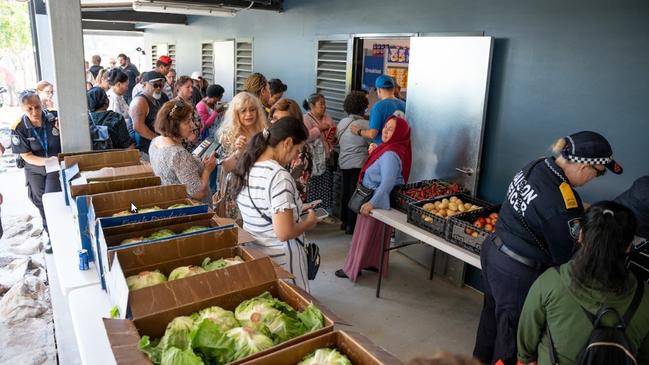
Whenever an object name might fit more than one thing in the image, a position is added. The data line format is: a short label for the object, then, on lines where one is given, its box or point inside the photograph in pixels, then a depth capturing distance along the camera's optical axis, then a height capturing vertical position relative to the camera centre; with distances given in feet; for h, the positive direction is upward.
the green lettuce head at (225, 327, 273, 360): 4.52 -2.65
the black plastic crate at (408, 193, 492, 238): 11.30 -3.46
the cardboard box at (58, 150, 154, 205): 9.58 -2.19
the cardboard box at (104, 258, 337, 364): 4.49 -2.59
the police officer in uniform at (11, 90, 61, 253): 12.85 -2.13
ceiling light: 20.47 +2.82
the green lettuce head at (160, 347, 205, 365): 4.20 -2.60
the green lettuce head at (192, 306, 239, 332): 4.99 -2.68
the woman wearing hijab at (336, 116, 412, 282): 12.67 -3.08
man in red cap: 23.96 +0.09
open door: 12.84 -0.79
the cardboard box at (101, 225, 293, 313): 6.04 -2.53
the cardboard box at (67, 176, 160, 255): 7.51 -2.29
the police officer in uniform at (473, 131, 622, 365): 7.28 -2.33
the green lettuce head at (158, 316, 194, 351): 4.68 -2.70
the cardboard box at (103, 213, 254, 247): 6.93 -2.47
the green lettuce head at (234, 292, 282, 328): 5.08 -2.67
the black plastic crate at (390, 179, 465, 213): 12.89 -3.32
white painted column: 11.45 -0.12
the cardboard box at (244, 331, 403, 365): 4.32 -2.64
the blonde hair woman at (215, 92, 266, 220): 12.30 -1.50
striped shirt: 7.76 -2.34
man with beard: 15.64 -1.48
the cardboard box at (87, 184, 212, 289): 6.91 -2.34
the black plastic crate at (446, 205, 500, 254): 10.27 -3.41
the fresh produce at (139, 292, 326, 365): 4.49 -2.67
